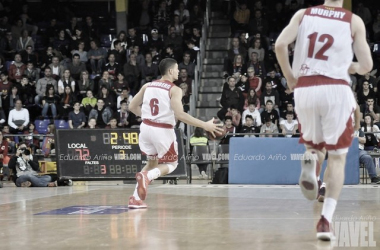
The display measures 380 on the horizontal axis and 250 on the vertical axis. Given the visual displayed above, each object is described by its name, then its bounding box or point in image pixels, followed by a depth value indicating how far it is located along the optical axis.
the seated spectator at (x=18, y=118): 20.00
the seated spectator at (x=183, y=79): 20.88
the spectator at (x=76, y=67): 22.17
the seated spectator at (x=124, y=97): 20.27
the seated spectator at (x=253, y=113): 18.83
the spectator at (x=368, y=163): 15.40
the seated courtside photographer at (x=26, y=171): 15.77
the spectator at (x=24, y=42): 23.62
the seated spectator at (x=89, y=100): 20.56
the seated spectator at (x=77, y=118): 19.73
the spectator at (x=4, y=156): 17.61
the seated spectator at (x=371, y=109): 18.17
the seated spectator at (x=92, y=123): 18.70
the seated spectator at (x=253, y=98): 19.67
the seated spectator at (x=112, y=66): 22.00
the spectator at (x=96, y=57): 22.52
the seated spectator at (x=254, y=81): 20.55
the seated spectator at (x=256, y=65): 21.19
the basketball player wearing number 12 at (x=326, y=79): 6.05
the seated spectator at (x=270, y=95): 19.94
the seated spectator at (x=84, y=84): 21.33
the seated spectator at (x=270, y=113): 18.91
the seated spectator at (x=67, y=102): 20.55
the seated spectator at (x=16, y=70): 22.19
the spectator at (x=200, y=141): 17.16
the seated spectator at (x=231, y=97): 19.81
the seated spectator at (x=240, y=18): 23.88
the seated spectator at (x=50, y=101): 20.67
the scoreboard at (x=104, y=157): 15.55
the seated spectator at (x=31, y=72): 22.22
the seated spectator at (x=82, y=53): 22.94
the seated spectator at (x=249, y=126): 18.19
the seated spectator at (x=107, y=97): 20.34
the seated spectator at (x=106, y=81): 21.06
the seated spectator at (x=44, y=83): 21.48
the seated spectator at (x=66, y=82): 21.20
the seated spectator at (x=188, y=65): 21.53
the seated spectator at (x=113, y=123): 18.42
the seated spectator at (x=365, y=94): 19.11
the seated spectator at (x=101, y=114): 19.59
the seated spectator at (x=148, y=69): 21.66
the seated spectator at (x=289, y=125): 17.83
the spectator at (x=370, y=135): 16.81
